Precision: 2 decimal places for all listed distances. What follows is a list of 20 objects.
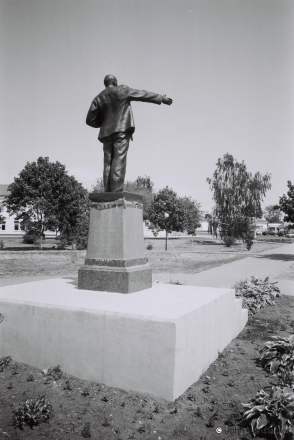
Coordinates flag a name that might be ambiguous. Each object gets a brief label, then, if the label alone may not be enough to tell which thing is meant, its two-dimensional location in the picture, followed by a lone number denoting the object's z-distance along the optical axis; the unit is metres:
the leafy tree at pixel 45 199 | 26.09
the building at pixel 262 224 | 102.84
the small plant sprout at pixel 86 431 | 3.36
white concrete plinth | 4.15
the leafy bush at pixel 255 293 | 8.20
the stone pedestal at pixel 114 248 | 6.18
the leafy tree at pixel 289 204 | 19.92
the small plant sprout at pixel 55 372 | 4.58
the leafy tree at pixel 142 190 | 51.62
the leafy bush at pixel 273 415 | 3.36
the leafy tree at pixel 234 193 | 35.90
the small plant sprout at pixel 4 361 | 4.93
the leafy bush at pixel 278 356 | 4.65
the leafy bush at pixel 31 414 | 3.51
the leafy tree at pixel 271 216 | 114.39
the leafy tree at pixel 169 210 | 41.94
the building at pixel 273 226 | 100.94
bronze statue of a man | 6.54
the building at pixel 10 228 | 55.72
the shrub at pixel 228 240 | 34.75
